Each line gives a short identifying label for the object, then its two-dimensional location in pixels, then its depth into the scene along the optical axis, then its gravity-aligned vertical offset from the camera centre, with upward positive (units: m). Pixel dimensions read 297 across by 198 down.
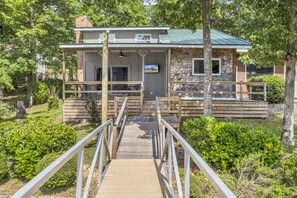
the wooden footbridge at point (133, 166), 2.00 -1.65
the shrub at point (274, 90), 14.34 -0.04
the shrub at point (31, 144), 6.16 -1.46
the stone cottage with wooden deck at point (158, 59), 13.23 +1.97
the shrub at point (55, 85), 20.00 +0.33
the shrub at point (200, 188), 5.07 -2.14
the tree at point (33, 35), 16.69 +4.22
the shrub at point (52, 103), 16.90 -1.01
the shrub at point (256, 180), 4.80 -1.94
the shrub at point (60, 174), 5.71 -2.06
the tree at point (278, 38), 7.38 +1.61
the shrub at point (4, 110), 14.75 -1.33
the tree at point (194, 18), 8.89 +2.97
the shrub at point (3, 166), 6.17 -2.00
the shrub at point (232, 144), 5.74 -1.33
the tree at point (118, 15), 24.59 +7.79
